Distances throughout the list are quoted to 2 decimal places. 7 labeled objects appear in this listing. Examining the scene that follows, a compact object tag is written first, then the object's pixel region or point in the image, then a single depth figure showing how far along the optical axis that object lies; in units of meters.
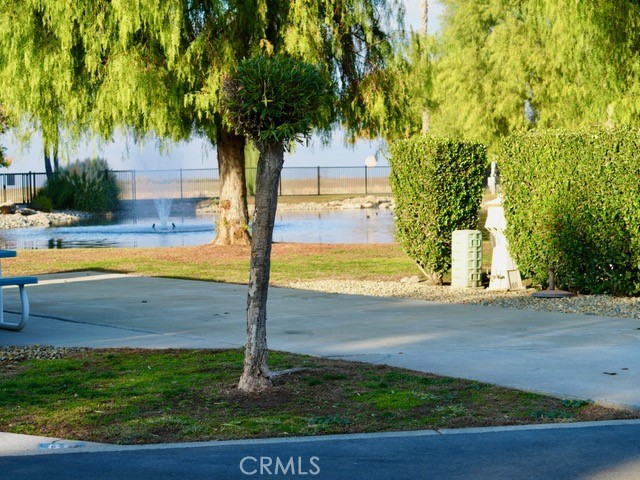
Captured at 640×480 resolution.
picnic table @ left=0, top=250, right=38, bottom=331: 11.11
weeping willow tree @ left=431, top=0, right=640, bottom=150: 37.31
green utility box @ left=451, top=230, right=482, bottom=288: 15.23
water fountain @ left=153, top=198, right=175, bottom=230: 41.65
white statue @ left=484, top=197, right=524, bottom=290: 15.03
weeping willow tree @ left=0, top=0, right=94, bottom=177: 21.20
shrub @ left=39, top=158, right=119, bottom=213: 51.41
